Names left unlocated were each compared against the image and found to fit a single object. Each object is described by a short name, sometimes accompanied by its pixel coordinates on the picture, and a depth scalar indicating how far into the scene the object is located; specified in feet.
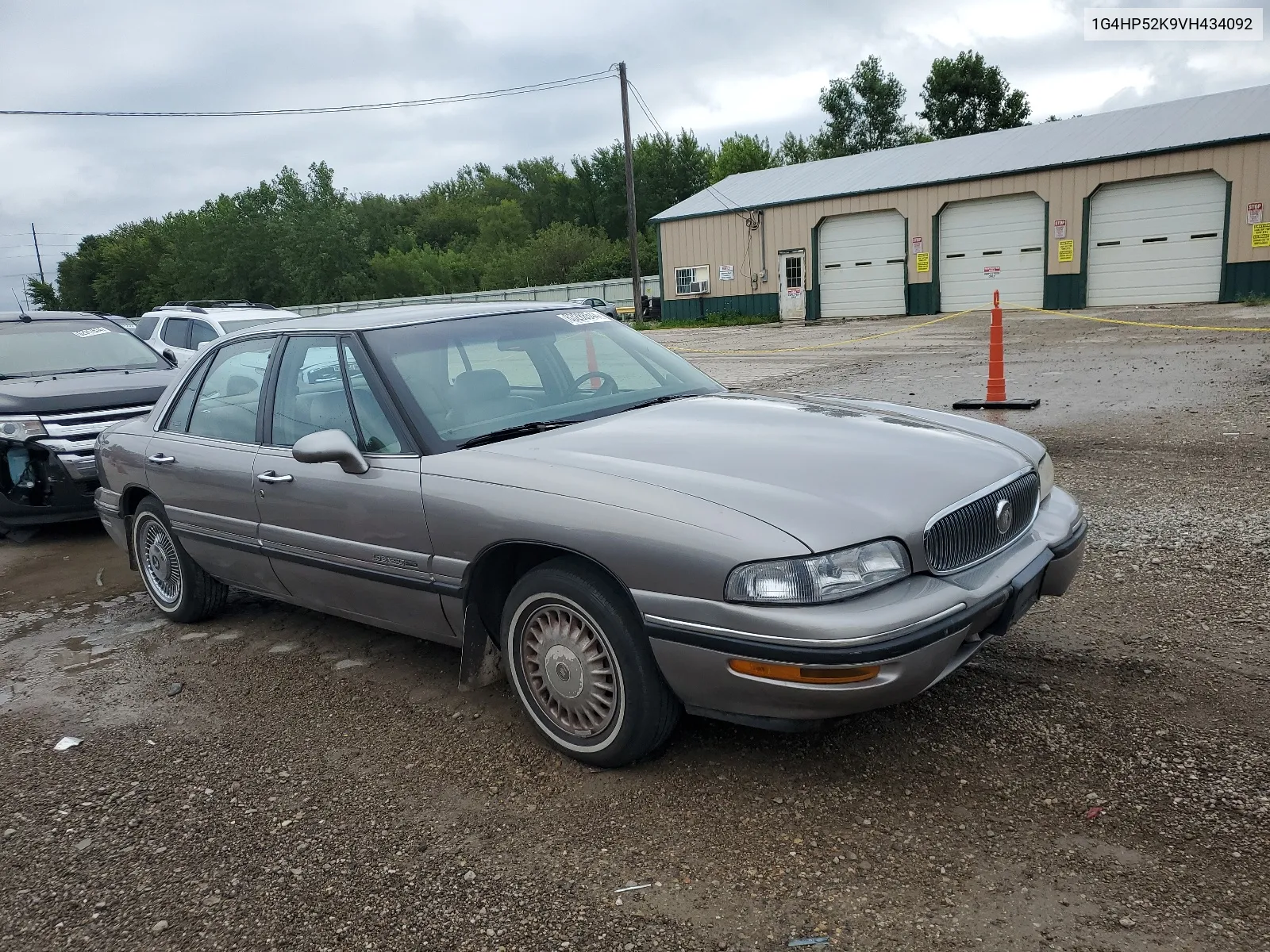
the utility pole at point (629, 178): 108.27
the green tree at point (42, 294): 303.89
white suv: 42.98
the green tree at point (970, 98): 180.34
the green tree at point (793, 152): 231.71
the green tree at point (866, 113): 211.00
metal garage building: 78.28
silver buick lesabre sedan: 9.29
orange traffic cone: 33.83
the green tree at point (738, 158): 220.43
